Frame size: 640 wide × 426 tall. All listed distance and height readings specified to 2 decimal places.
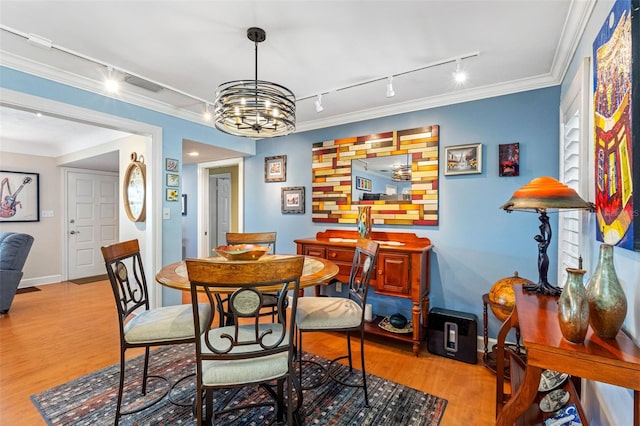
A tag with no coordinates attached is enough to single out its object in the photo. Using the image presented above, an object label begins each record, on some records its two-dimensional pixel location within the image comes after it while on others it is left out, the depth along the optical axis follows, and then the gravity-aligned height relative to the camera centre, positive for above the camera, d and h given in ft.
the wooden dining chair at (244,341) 4.22 -1.94
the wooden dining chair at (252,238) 9.70 -0.93
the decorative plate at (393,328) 9.09 -3.73
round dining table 5.29 -1.32
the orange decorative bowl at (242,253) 6.33 -0.94
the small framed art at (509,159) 8.50 +1.50
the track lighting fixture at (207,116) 9.32 +3.03
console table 2.86 -1.53
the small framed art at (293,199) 12.85 +0.51
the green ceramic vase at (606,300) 3.25 -1.01
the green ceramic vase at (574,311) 3.18 -1.11
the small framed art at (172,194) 10.86 +0.61
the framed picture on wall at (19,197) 15.93 +0.78
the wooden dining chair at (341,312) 6.27 -2.26
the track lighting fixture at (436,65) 7.20 +3.76
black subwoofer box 8.27 -3.61
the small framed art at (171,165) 10.85 +1.72
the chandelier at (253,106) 6.00 +2.21
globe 6.94 -2.10
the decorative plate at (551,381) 5.18 -3.06
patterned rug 5.90 -4.20
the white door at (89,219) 18.35 -0.54
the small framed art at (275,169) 13.34 +1.95
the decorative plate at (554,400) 4.89 -3.22
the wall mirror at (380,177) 9.91 +1.24
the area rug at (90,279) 17.49 -4.25
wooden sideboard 8.58 -1.74
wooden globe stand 7.72 -4.04
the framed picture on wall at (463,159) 9.05 +1.63
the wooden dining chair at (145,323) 5.53 -2.22
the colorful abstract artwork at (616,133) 3.35 +1.01
